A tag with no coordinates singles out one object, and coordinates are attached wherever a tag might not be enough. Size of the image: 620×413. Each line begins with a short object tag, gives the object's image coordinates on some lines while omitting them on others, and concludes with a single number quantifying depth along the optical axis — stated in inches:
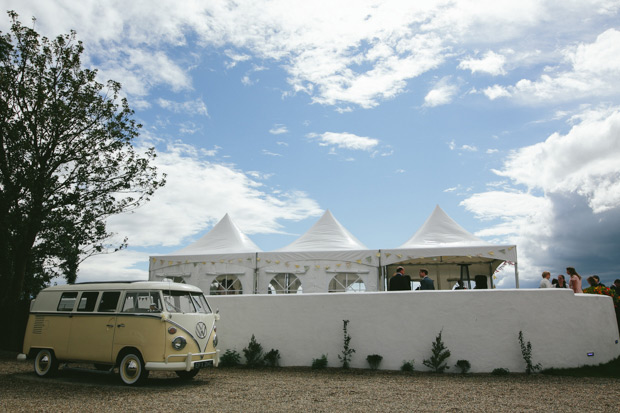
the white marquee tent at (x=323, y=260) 642.2
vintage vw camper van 359.9
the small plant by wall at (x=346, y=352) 450.7
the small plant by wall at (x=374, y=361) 443.2
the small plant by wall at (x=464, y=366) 423.5
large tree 608.1
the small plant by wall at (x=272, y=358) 469.7
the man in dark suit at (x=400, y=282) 489.7
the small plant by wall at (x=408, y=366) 433.4
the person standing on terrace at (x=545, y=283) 490.0
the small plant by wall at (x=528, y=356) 414.3
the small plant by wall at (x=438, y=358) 426.2
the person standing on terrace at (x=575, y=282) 491.2
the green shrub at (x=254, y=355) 473.4
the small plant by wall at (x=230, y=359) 479.8
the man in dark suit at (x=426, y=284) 483.2
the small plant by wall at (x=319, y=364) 452.4
